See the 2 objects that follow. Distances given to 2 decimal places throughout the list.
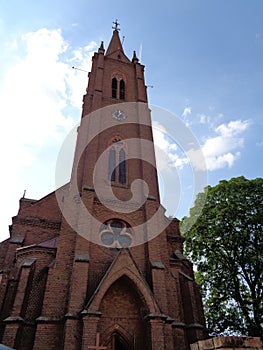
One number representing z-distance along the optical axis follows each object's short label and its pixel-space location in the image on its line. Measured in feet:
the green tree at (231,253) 55.31
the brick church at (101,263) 35.06
